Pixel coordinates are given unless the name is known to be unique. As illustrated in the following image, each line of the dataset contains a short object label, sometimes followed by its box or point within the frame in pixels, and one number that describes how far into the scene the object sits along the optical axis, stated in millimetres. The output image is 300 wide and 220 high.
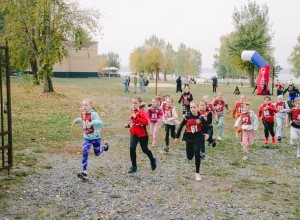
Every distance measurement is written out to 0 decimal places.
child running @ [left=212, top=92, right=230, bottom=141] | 12919
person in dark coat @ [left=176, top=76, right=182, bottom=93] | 40084
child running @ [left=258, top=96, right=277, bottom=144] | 12570
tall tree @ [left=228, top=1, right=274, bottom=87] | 54781
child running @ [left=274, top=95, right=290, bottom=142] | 13129
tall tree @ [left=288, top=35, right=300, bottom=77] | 74994
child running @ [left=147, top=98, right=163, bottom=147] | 12125
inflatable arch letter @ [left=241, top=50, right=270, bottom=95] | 38219
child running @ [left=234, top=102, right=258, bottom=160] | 10586
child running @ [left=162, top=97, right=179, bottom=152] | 11406
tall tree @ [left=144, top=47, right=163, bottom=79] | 96625
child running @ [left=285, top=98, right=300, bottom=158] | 10878
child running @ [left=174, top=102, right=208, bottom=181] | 8477
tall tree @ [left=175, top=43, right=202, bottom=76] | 124188
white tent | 113375
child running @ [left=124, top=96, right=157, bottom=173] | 8750
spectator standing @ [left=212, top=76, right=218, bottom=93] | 43119
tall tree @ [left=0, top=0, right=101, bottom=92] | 29188
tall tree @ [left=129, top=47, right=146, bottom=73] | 108062
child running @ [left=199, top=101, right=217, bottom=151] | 10203
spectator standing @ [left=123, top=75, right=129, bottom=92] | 39916
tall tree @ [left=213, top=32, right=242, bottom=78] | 97375
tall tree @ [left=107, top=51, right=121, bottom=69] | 132125
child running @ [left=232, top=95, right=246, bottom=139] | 12107
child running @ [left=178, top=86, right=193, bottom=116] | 14975
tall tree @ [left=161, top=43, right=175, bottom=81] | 100812
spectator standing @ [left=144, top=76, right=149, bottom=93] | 38869
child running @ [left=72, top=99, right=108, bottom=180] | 8180
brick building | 93694
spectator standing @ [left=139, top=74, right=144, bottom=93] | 37828
